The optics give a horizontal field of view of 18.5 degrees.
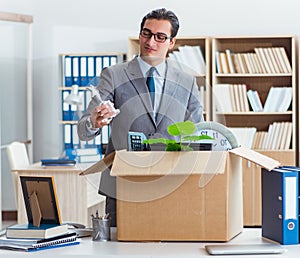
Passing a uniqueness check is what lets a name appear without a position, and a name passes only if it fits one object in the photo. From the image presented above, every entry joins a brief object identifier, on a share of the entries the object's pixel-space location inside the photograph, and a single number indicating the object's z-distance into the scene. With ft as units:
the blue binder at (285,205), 9.90
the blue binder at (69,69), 28.08
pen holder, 10.34
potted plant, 9.89
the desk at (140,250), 9.35
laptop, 9.34
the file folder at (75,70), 28.00
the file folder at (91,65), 27.90
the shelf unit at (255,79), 27.04
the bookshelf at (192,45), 27.15
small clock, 10.34
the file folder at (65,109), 28.36
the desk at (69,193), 22.37
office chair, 23.96
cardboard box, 9.84
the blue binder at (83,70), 27.90
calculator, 10.26
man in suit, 11.17
